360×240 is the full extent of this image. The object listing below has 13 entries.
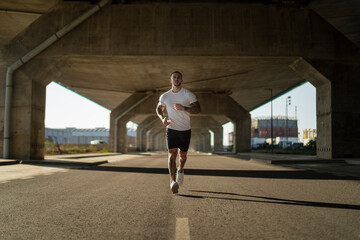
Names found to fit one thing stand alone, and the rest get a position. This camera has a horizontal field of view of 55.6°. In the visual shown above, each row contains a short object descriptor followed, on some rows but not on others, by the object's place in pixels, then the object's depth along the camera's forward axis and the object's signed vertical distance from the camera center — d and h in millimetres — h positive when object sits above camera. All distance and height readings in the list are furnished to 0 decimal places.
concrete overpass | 16438 +4727
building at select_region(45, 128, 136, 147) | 112238 +1063
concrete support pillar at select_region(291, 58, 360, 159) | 17469 +1782
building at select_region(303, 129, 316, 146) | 127938 +2348
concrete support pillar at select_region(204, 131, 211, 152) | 87894 -431
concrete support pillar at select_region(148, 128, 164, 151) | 83112 +546
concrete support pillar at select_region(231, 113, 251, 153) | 40188 +735
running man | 6090 +345
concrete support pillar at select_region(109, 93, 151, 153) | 38741 +2348
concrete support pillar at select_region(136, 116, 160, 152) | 61375 +760
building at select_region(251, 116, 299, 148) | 118500 +3171
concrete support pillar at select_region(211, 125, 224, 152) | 68000 +98
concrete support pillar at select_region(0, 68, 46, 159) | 16188 +913
